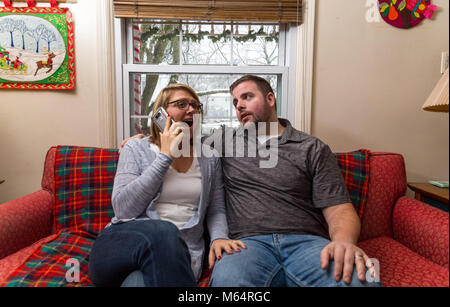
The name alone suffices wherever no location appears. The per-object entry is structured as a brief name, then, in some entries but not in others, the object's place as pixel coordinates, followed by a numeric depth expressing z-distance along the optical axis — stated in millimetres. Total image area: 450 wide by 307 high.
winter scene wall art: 1178
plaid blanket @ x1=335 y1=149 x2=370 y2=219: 1083
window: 1319
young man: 684
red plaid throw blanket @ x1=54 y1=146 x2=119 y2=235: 1048
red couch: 377
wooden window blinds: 1243
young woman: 506
